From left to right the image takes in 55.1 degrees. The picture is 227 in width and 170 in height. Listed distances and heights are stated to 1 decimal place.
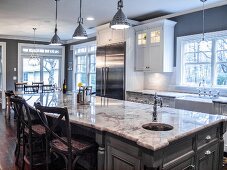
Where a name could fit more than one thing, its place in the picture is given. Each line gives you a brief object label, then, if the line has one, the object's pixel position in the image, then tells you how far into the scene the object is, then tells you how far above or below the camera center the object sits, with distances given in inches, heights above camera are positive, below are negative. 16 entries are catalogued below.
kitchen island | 60.2 -18.3
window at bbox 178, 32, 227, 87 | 168.6 +15.8
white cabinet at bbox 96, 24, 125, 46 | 209.9 +43.8
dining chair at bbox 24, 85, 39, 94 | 244.2 -11.3
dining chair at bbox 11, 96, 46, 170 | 103.7 -28.4
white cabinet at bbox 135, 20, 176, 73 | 189.6 +29.8
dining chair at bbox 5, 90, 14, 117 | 238.5 -29.3
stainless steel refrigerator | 208.2 +8.0
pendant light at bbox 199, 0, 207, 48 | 176.0 +29.3
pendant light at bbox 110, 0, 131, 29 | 106.6 +29.4
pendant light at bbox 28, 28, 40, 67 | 350.0 +31.5
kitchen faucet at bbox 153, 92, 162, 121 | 80.2 -12.9
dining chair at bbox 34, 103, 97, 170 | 75.5 -25.4
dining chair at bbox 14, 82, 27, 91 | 272.7 -12.7
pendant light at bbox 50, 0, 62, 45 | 170.1 +29.6
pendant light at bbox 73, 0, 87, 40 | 142.1 +29.9
